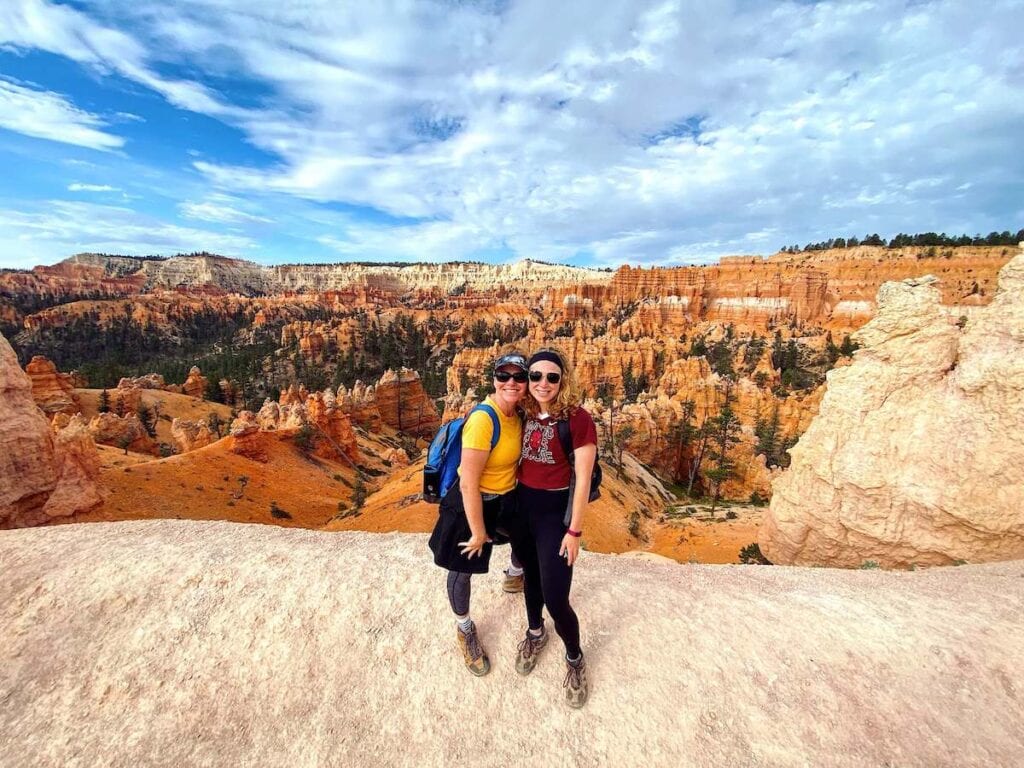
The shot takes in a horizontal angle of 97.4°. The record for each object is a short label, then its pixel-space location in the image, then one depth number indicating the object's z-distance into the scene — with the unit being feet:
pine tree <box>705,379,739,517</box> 96.04
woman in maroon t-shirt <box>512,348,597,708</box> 9.41
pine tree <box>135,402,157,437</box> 97.66
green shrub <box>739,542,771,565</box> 42.60
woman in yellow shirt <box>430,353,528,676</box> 9.21
